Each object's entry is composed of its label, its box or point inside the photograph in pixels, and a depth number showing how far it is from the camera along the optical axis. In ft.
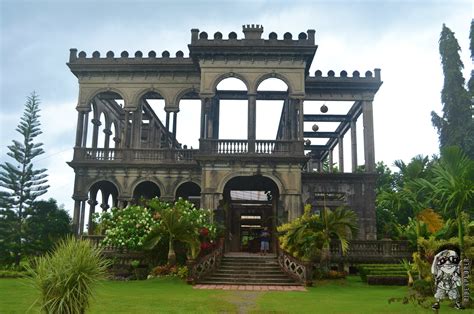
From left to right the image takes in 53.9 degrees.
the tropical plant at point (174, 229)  54.34
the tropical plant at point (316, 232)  54.75
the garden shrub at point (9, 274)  61.16
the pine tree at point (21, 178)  74.74
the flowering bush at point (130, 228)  57.47
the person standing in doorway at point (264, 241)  71.78
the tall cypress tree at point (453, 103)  97.96
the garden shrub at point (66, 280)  22.59
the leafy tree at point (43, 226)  72.28
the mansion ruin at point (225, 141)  66.95
